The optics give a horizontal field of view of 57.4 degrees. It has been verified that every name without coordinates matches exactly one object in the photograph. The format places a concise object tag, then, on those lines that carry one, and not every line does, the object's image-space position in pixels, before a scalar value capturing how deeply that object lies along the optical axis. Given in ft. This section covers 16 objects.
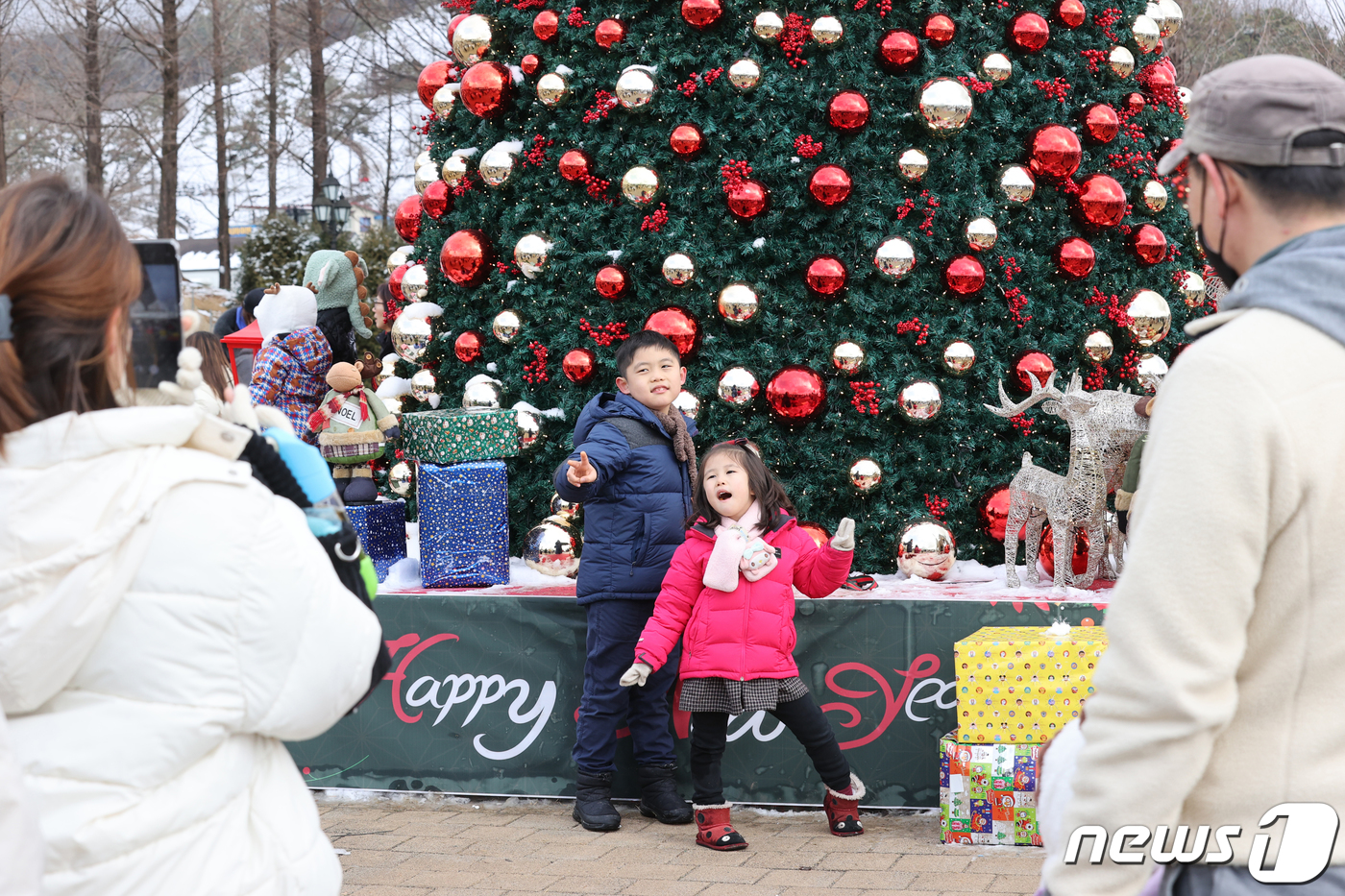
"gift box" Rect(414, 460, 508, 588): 18.25
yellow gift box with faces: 15.16
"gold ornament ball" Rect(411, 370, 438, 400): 21.88
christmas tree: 19.63
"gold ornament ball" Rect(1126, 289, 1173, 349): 19.80
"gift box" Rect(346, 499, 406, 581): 19.45
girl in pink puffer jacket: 15.21
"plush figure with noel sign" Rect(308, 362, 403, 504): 19.61
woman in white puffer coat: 5.81
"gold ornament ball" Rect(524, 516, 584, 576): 18.67
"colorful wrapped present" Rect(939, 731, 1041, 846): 15.25
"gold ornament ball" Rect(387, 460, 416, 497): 22.02
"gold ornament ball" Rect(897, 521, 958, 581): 18.22
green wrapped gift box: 18.15
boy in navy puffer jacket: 16.49
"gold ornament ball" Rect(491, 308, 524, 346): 20.80
